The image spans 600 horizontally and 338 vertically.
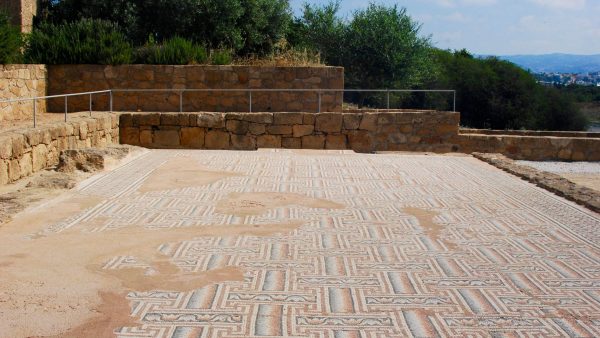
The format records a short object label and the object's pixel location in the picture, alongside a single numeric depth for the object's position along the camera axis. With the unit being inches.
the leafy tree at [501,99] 1369.3
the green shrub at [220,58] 693.3
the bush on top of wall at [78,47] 659.4
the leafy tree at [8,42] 557.6
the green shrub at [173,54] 676.7
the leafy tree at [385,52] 992.2
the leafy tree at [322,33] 1043.3
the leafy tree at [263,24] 835.4
